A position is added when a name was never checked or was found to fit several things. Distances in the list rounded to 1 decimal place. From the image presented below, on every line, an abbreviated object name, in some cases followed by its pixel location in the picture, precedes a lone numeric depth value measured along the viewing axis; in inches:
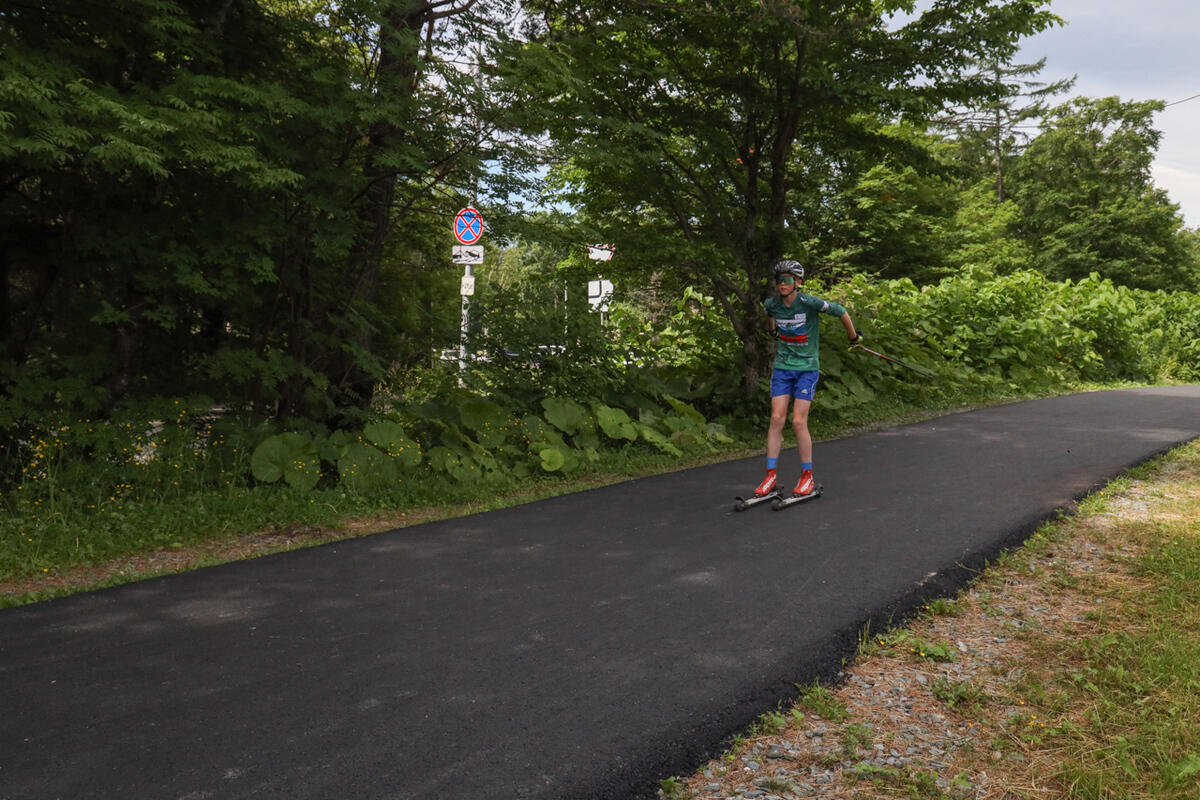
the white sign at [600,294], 387.2
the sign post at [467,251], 319.0
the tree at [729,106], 343.9
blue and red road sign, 315.6
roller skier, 260.1
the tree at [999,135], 1615.4
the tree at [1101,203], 1421.0
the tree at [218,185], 229.0
